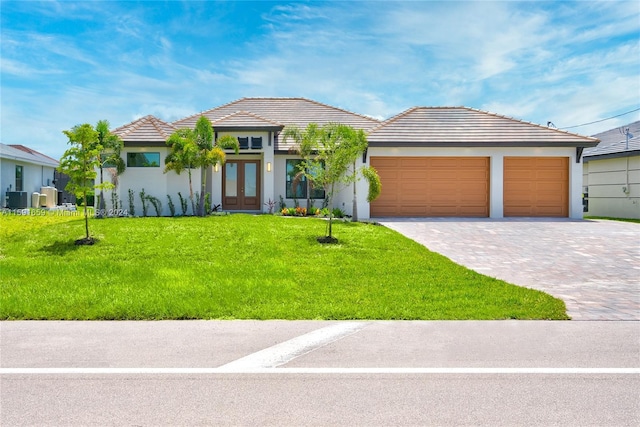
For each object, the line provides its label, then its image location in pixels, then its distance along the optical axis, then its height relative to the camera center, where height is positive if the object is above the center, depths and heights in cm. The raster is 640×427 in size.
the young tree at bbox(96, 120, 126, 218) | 1965 +205
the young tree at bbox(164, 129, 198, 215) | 1942 +194
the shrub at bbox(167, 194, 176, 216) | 2095 -31
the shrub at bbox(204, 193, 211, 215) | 2038 -21
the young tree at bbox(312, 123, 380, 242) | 1388 +123
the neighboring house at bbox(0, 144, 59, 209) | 2723 +155
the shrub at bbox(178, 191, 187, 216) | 2116 -20
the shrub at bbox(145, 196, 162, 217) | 2089 -15
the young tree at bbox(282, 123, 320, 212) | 1894 +243
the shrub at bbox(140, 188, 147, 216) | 2093 -5
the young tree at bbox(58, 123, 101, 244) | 1318 +107
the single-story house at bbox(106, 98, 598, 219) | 2111 +153
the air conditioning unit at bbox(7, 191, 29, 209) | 2702 +3
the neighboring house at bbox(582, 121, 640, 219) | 2442 +134
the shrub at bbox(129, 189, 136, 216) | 2100 -27
